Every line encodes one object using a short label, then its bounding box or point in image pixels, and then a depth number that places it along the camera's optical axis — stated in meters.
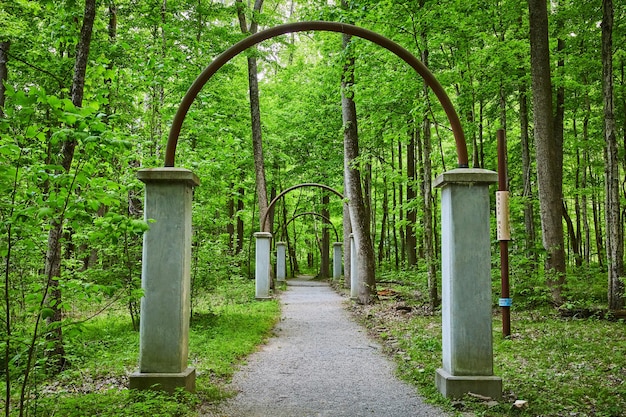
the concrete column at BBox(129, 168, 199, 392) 4.63
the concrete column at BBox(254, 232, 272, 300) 14.64
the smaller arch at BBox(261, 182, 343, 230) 15.80
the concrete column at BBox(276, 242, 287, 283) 23.11
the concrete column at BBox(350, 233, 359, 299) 13.63
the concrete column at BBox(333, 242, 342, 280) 23.31
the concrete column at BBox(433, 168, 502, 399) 4.67
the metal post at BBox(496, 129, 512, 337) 6.05
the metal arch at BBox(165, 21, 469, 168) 5.25
